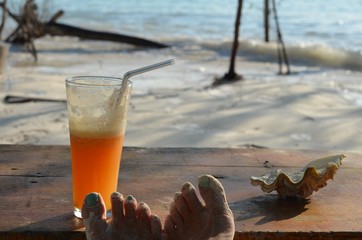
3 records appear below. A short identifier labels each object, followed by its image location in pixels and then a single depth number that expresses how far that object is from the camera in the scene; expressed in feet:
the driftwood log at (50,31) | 28.43
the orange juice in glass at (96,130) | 3.86
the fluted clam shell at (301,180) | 4.58
